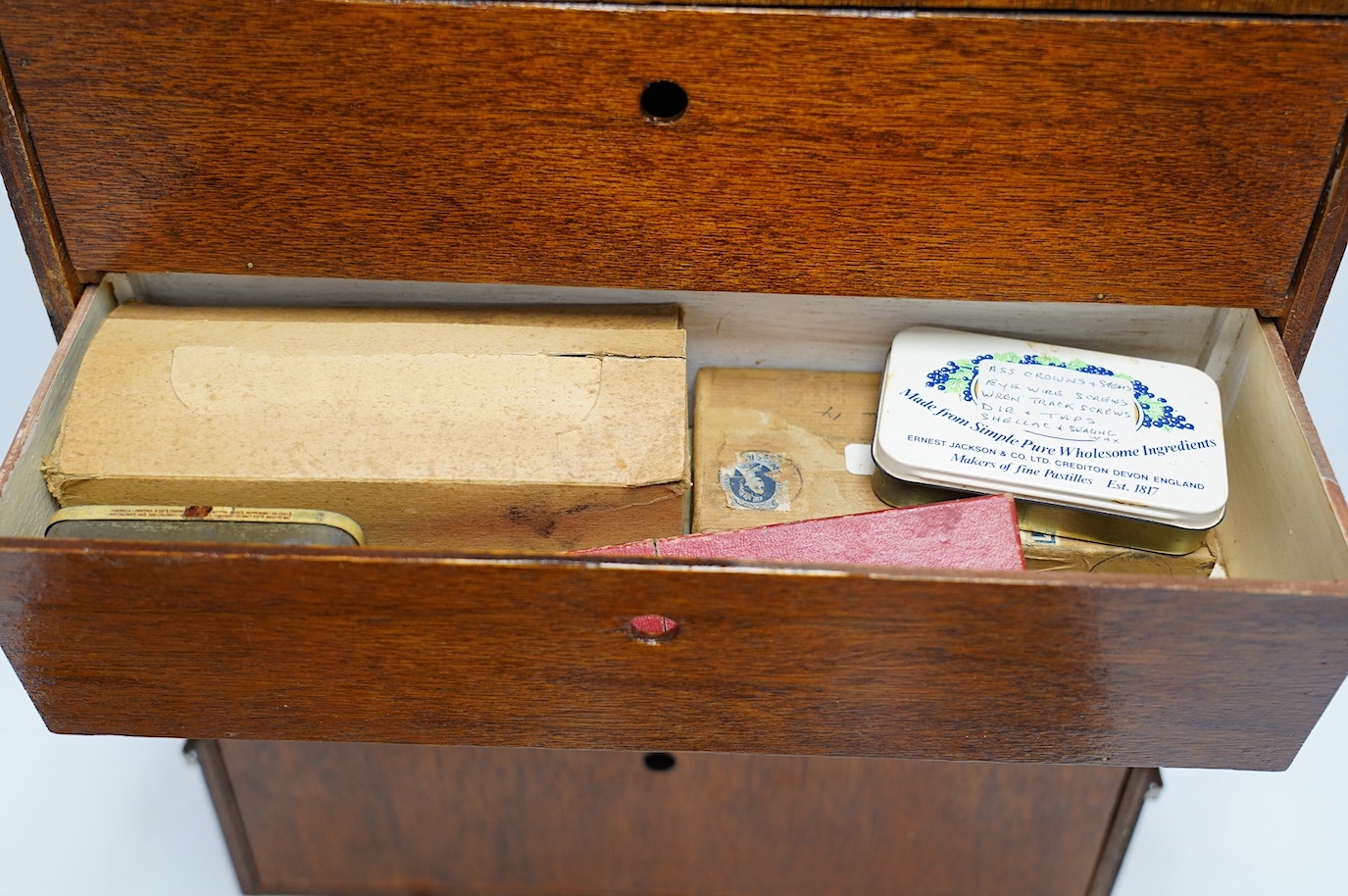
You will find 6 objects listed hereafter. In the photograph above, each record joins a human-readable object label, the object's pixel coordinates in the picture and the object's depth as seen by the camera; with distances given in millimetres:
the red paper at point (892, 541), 654
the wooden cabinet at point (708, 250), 586
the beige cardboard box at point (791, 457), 704
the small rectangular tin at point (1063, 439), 689
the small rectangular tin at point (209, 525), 650
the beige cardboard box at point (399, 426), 671
